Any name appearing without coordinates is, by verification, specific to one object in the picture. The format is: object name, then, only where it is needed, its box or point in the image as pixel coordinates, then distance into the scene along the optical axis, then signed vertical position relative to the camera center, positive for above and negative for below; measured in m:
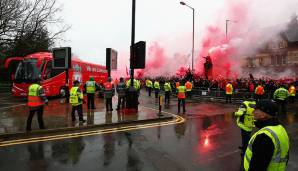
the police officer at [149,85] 24.19 -0.38
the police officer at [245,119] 5.71 -0.86
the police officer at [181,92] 13.18 -0.57
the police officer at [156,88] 21.23 -0.58
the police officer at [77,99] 9.53 -0.69
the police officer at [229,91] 17.39 -0.66
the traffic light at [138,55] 11.73 +1.23
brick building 37.94 +4.25
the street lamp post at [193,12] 23.73 +6.77
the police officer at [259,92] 16.16 -0.67
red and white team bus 16.92 +0.39
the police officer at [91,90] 13.17 -0.48
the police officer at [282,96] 13.88 -0.80
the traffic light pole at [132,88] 11.86 -0.33
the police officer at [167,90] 17.30 -0.61
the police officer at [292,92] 16.73 -0.68
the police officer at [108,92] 12.60 -0.56
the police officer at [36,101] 8.16 -0.68
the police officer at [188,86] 20.39 -0.38
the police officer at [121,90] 12.71 -0.46
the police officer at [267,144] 2.39 -0.61
